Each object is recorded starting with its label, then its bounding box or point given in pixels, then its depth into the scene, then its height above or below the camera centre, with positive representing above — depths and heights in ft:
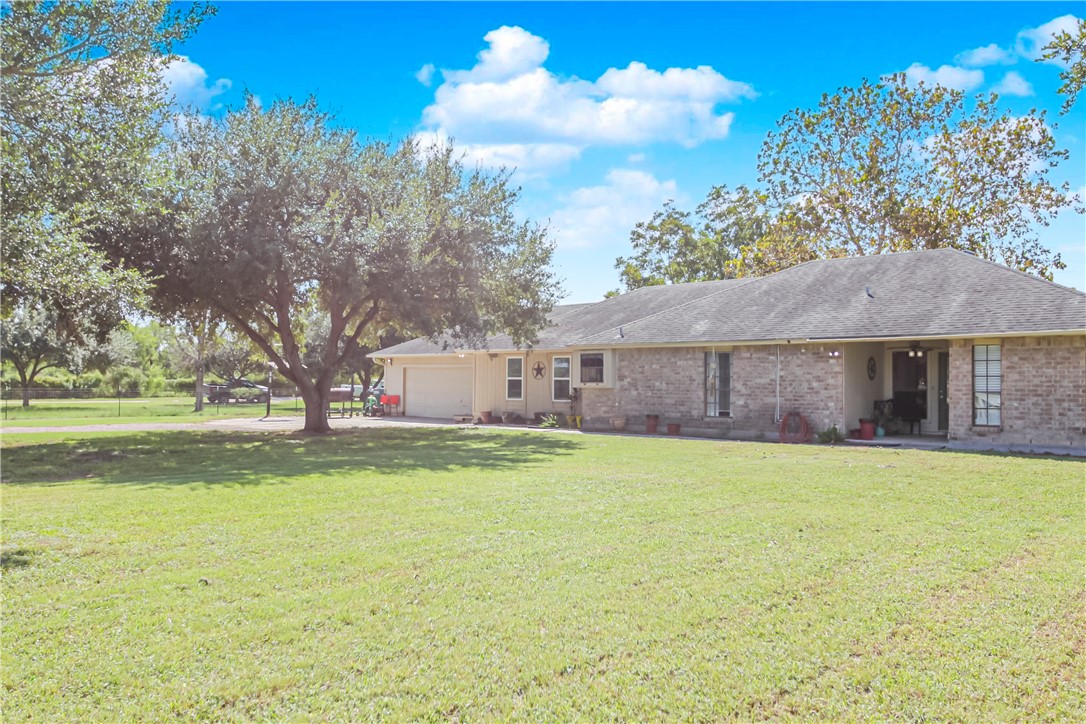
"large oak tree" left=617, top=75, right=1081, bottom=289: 89.86 +25.85
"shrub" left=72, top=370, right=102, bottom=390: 151.14 -1.13
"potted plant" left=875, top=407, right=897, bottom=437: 56.24 -3.42
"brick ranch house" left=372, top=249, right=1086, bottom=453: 47.09 +1.66
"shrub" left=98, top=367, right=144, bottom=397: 144.15 -1.08
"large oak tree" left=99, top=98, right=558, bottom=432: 50.67 +10.40
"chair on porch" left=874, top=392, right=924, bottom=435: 57.71 -2.53
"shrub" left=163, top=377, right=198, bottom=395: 155.12 -2.20
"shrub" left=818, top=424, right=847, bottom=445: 52.08 -4.33
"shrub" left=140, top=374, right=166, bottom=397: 148.56 -2.17
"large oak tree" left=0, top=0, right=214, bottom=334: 30.55 +11.80
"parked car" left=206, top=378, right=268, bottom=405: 126.82 -3.35
